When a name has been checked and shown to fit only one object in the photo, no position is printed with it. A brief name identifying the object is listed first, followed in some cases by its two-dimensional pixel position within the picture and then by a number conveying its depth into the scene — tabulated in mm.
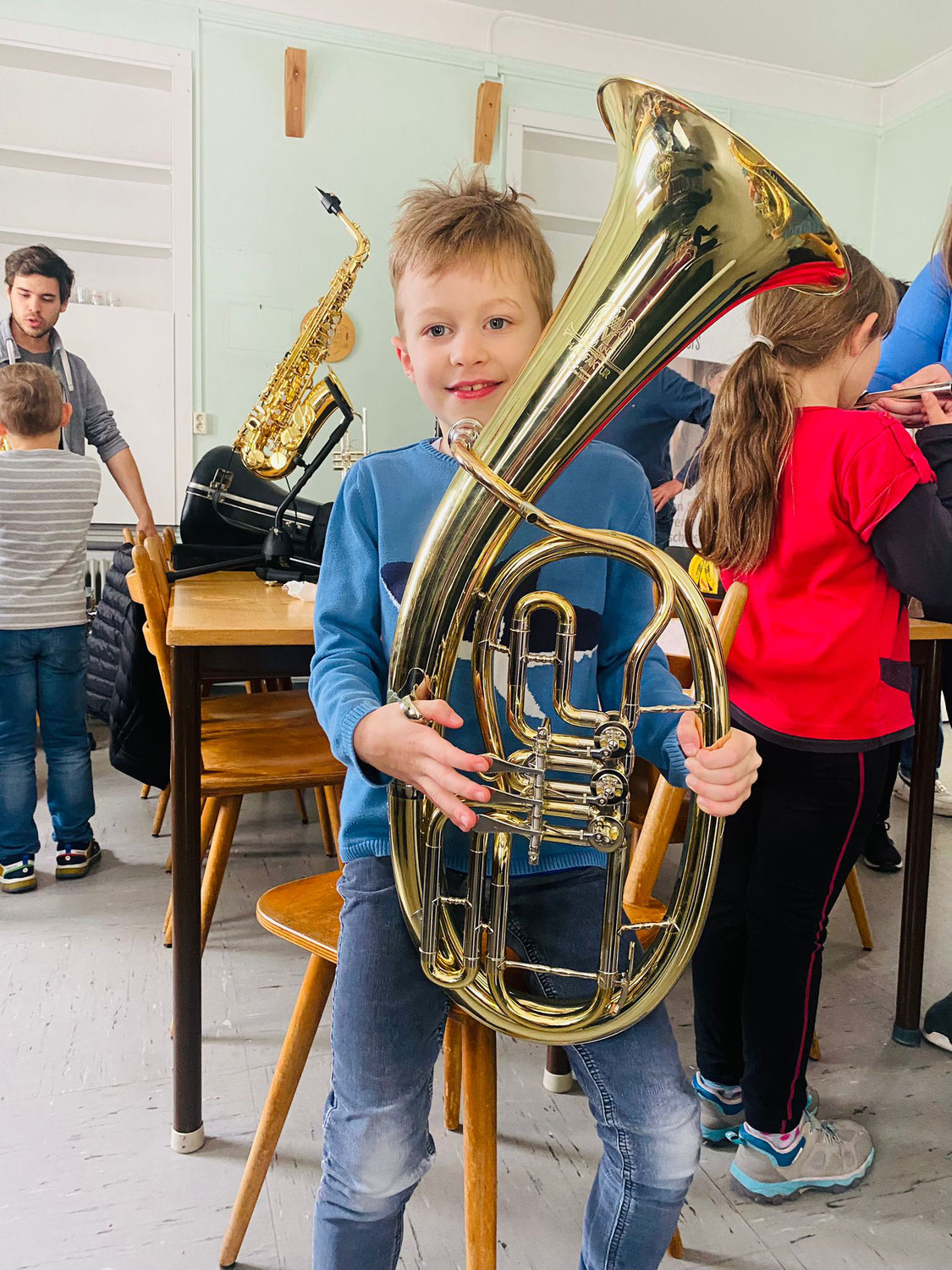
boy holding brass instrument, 737
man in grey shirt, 2764
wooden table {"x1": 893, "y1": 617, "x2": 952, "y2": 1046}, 1474
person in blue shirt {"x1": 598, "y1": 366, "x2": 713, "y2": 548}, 2072
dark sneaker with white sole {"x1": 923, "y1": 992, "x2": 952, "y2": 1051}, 1484
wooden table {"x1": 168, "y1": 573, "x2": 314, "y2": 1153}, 1166
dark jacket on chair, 1990
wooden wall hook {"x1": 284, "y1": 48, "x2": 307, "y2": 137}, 3418
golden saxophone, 2016
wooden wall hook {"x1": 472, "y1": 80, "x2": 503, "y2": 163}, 3662
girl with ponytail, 1088
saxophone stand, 1751
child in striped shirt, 1991
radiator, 3373
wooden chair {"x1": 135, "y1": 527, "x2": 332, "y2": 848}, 1773
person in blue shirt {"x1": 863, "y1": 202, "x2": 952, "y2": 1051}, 1417
